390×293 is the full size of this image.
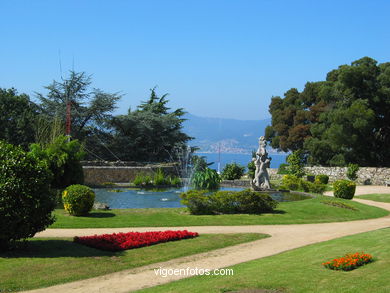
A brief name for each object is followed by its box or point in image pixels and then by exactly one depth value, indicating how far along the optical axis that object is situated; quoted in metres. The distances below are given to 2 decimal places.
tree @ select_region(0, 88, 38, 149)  44.56
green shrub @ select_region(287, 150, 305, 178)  41.28
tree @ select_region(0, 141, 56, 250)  10.53
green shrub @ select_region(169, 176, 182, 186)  33.67
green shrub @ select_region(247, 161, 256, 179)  40.23
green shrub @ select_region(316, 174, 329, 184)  35.74
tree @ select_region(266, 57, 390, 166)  42.72
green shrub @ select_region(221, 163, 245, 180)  38.84
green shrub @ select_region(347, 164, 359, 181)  39.62
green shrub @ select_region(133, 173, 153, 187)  32.81
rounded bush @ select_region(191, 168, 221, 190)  30.66
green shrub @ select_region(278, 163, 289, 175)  45.00
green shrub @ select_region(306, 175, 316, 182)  39.12
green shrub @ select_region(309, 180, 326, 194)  28.34
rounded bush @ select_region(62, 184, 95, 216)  17.28
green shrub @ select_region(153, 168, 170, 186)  33.06
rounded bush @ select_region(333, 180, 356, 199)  25.11
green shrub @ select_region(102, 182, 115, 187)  32.88
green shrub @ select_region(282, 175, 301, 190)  29.64
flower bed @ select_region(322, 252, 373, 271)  9.57
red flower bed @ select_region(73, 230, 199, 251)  12.32
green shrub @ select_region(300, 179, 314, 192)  28.62
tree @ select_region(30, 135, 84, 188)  24.39
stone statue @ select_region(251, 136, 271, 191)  27.56
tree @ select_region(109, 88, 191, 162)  48.34
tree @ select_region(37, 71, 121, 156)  46.09
